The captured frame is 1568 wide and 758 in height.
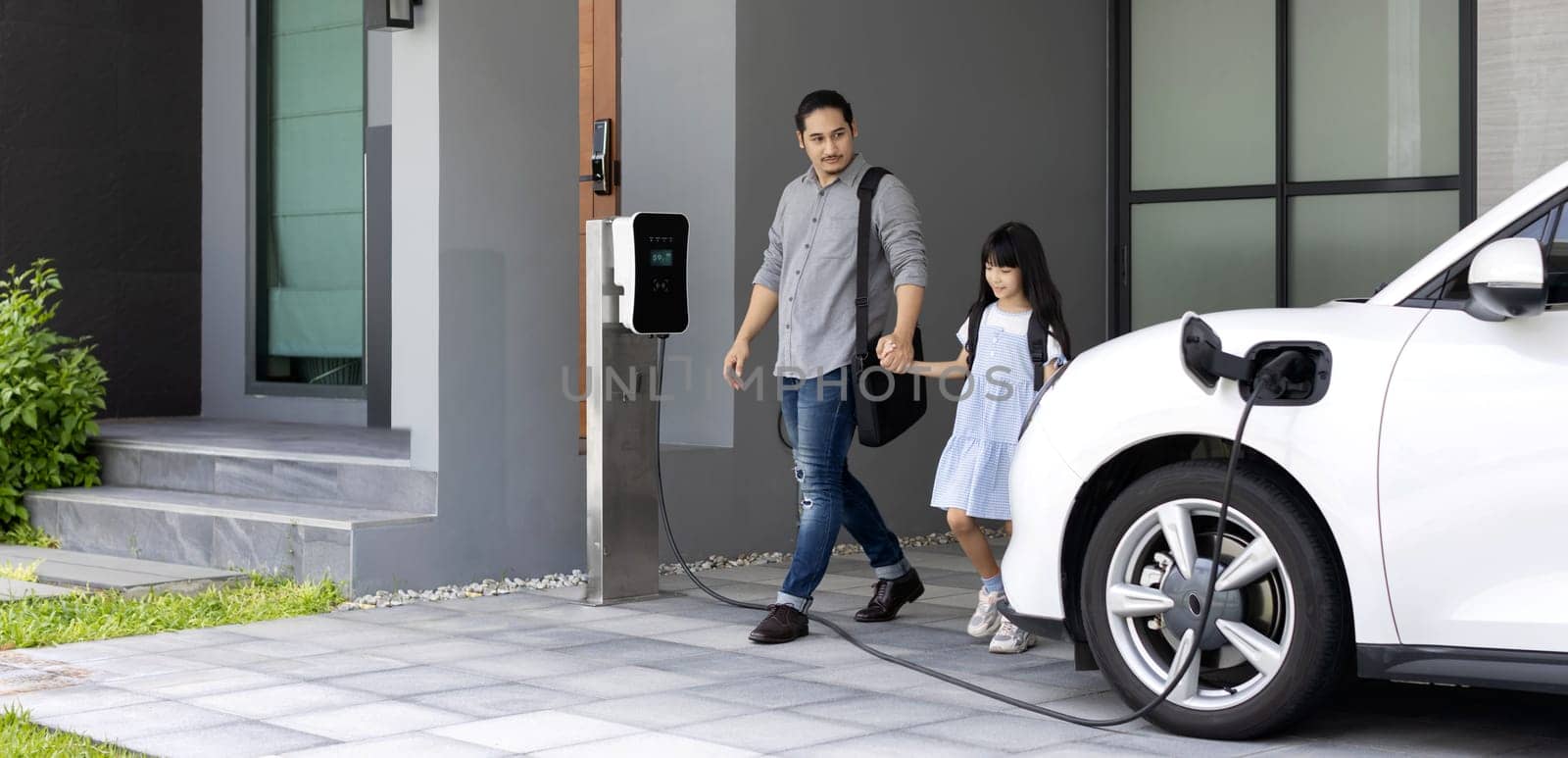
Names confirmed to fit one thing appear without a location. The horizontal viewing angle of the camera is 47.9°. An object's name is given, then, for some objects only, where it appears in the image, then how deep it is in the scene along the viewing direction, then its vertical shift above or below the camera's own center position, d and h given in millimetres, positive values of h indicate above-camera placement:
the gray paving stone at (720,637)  6015 -908
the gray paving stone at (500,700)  4906 -918
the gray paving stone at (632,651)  5770 -912
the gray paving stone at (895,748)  4305 -918
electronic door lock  8023 +984
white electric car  3922 -296
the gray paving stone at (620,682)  5188 -916
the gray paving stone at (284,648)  5895 -912
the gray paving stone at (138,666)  5545 -919
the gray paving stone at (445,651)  5793 -911
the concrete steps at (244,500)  7152 -548
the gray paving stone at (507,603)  6855 -892
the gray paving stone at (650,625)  6348 -903
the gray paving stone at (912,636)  6016 -907
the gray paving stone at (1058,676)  5254 -915
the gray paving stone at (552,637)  6062 -908
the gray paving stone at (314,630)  6219 -905
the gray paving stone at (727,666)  5469 -914
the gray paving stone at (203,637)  6121 -913
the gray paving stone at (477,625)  6355 -902
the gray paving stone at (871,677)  5262 -916
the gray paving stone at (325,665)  5527 -915
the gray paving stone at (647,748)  4312 -918
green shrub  8633 -133
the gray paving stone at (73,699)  4957 -922
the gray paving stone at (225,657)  5738 -917
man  5953 +254
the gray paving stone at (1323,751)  4250 -913
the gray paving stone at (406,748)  4340 -920
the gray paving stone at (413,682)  5227 -916
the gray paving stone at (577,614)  6629 -899
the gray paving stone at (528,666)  5492 -914
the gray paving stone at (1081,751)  4281 -917
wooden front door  8234 +1430
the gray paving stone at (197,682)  5227 -919
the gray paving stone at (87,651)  5863 -918
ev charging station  6789 -18
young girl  5793 -1
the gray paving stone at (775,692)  5008 -916
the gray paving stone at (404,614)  6605 -896
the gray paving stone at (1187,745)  4305 -918
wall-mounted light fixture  7312 +1524
